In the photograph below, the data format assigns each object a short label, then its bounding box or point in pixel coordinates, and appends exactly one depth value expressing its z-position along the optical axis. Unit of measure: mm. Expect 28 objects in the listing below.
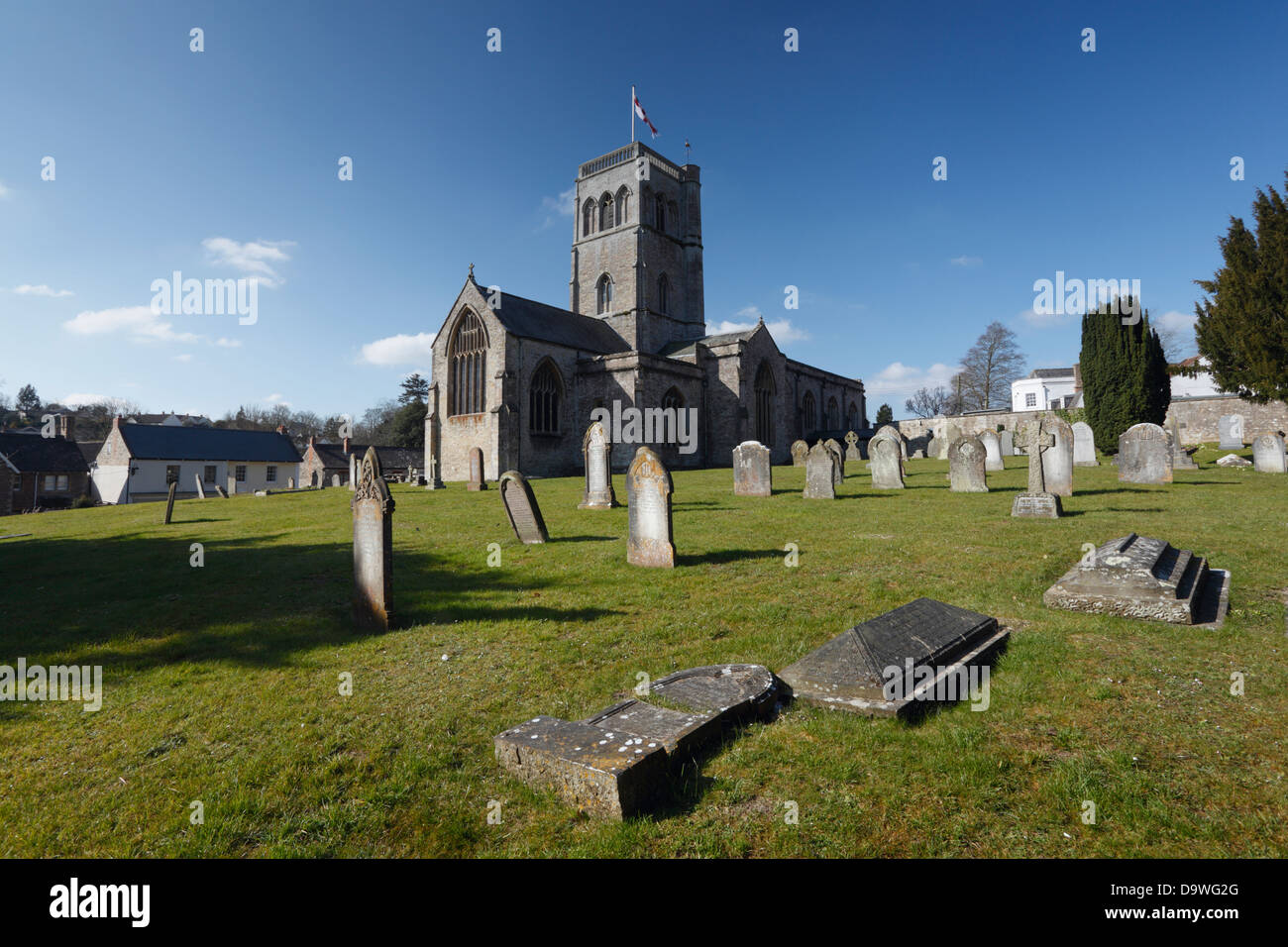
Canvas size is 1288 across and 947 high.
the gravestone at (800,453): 30295
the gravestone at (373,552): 5438
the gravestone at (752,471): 15180
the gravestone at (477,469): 20630
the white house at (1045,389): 64375
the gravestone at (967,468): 14328
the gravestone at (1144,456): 14852
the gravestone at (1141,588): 4914
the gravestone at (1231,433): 27875
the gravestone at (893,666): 3529
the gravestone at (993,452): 21547
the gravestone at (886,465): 16041
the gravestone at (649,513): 7484
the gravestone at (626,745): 2666
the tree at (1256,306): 19984
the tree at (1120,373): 24297
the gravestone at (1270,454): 16984
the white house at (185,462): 41906
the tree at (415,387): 58656
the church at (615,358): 28844
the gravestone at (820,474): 13977
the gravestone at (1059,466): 12852
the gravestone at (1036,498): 9984
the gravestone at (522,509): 9352
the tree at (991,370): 54375
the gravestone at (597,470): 13258
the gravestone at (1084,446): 20469
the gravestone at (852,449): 27859
